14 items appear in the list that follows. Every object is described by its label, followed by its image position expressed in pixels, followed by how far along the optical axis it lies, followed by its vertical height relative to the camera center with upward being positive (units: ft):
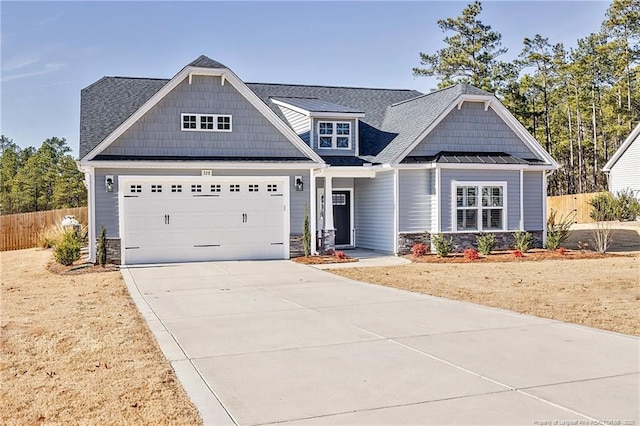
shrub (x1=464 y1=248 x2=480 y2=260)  62.39 -4.65
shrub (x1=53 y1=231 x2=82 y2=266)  56.95 -3.70
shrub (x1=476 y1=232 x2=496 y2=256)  65.36 -3.76
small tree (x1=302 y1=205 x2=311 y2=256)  63.57 -2.74
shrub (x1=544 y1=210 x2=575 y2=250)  68.64 -3.19
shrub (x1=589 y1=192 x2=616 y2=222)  106.01 -0.06
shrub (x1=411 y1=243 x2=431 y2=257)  65.57 -4.38
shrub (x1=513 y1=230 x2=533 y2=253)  67.26 -3.56
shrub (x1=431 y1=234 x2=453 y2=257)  63.62 -3.88
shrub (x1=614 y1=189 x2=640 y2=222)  106.93 -0.28
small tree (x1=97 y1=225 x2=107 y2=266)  56.49 -3.50
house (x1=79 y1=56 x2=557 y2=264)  60.03 +3.97
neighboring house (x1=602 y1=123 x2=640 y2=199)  114.83 +7.41
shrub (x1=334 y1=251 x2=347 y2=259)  62.55 -4.64
